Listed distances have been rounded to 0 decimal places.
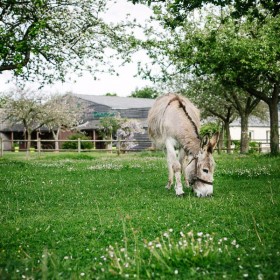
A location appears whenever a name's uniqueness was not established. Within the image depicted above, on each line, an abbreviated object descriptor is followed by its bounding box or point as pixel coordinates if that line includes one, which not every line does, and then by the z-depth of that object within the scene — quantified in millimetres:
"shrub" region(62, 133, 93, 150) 52094
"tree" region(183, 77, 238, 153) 38344
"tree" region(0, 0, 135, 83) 20938
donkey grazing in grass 9656
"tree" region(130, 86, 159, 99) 113288
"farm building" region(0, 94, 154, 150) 60344
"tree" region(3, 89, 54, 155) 56094
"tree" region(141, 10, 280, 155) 24625
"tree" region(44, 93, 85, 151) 57312
